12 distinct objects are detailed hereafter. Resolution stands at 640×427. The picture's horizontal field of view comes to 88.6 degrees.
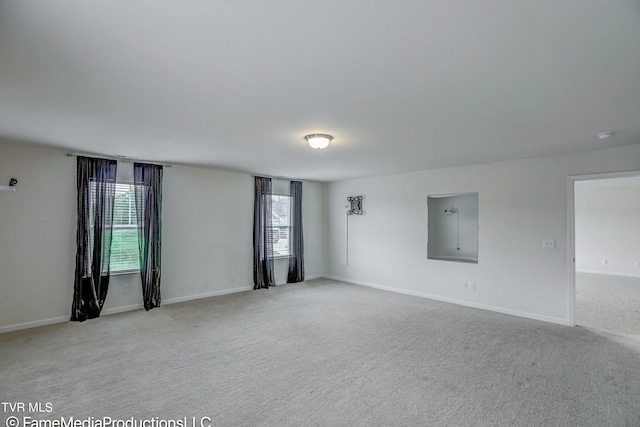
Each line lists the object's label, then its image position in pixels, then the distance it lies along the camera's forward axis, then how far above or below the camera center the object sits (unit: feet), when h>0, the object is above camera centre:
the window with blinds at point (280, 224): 22.48 -0.53
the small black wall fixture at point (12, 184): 13.07 +1.29
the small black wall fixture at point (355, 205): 22.76 +0.79
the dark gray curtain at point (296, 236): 23.18 -1.43
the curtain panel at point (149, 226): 16.44 -0.48
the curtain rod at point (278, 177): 21.53 +2.67
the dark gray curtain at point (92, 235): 14.58 -0.85
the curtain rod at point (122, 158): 14.78 +2.82
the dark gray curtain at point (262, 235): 21.03 -1.24
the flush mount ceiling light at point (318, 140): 11.52 +2.72
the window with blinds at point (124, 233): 15.92 -0.81
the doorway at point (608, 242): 20.22 -2.12
